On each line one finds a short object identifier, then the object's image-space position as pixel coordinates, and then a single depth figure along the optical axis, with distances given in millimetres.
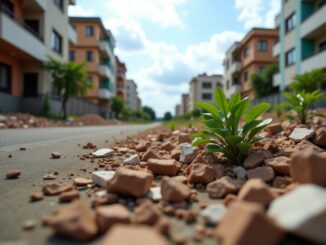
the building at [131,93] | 93250
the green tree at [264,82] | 27906
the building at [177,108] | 159450
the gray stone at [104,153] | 3182
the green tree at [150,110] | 135075
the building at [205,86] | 75812
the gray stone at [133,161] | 2625
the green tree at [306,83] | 9898
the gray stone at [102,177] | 1862
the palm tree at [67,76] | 17828
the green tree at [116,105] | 42375
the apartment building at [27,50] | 14166
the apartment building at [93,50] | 35188
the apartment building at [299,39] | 17495
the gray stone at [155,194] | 1595
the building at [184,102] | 116981
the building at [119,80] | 58294
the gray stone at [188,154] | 2605
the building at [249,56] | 32469
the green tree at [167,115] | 137250
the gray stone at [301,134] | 2768
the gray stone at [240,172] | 2026
